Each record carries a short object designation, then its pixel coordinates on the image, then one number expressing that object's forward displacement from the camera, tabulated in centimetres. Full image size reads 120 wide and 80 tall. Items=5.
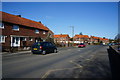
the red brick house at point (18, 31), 1672
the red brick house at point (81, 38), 8642
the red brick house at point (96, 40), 9780
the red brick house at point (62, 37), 7723
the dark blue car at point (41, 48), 1108
